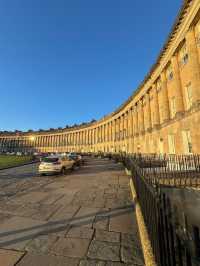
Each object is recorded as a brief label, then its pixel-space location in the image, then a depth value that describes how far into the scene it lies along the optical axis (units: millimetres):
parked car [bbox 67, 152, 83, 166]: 25197
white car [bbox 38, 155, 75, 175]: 16156
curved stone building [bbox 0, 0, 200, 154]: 15445
